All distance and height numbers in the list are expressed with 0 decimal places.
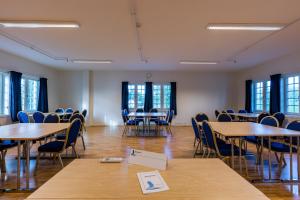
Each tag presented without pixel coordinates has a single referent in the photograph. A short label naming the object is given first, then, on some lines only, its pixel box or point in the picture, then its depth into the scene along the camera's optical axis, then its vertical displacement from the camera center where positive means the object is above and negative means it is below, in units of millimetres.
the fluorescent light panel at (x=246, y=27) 3699 +1324
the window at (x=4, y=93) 6051 +158
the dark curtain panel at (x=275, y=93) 6551 +186
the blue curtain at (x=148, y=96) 9383 +118
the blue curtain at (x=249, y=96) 8352 +113
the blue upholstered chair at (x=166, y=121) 6798 -768
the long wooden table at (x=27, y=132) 2670 -504
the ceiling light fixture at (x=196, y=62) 7246 +1298
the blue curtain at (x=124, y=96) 9352 +116
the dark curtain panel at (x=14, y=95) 6152 +101
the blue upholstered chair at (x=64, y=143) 3234 -753
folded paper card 1206 -370
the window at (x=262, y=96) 7473 +110
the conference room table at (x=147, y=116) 6727 -569
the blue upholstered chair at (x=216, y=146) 2992 -750
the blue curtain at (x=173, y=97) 9477 +75
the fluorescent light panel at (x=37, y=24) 3580 +1331
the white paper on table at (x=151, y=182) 927 -406
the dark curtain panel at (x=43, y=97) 7785 +54
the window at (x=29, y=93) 7193 +192
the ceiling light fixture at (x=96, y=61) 7176 +1311
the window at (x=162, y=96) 9695 +122
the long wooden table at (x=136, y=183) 872 -410
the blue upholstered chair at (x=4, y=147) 3245 -776
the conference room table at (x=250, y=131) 2846 -491
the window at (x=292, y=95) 6045 +119
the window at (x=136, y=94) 9656 +214
